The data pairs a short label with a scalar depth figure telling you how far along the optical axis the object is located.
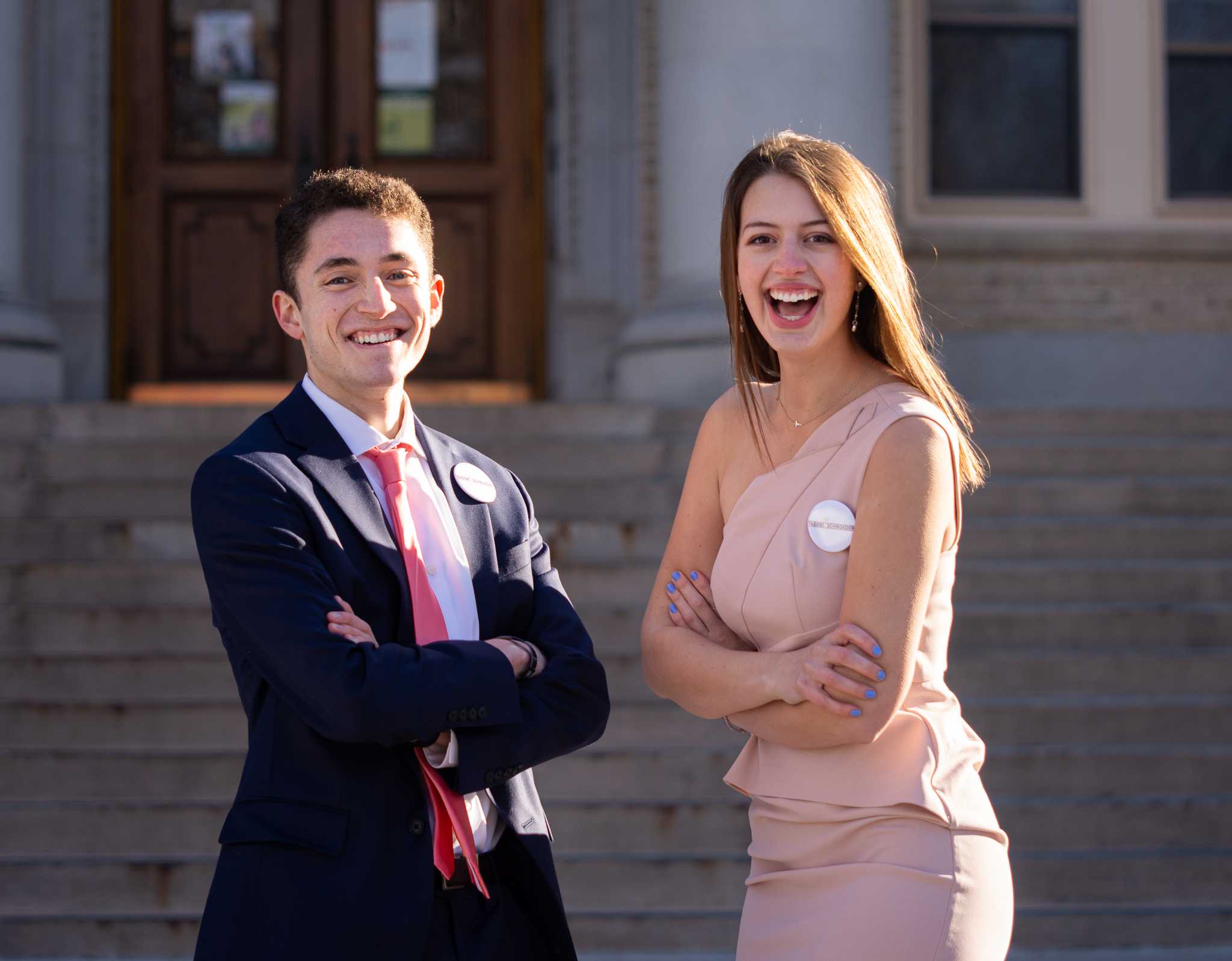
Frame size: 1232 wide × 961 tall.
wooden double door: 8.81
